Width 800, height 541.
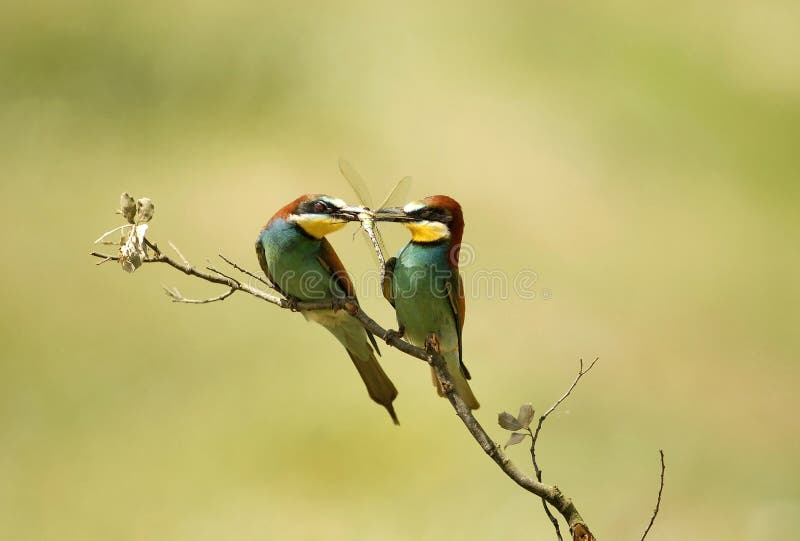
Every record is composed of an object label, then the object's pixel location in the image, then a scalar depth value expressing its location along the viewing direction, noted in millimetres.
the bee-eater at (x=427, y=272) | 12745
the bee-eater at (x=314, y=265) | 12770
